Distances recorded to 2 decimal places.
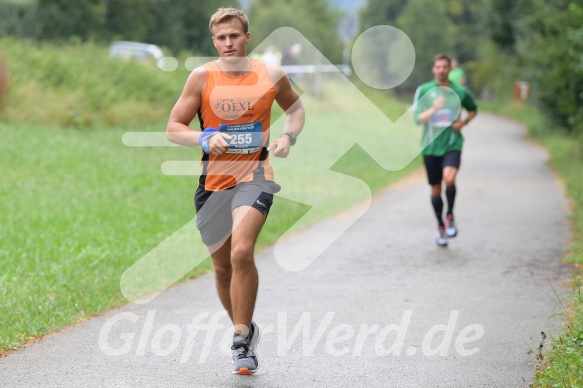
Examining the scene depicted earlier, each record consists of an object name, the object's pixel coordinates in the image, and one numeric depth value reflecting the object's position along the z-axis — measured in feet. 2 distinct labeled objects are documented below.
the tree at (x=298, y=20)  207.82
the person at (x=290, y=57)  125.29
